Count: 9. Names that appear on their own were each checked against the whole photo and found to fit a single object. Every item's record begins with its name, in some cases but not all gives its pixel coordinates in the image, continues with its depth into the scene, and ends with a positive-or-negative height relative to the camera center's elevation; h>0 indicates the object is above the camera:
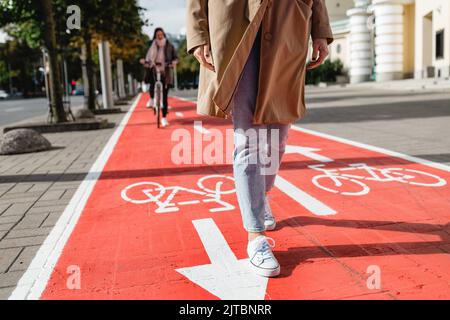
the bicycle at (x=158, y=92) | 11.24 +0.10
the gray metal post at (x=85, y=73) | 19.90 +1.06
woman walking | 2.78 +0.11
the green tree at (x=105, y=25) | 15.05 +2.44
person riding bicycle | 11.02 +0.85
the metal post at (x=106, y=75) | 20.16 +0.98
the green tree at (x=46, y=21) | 12.08 +2.01
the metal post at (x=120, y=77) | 36.41 +1.59
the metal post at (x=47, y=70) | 12.72 +0.80
